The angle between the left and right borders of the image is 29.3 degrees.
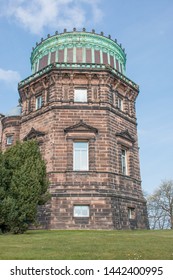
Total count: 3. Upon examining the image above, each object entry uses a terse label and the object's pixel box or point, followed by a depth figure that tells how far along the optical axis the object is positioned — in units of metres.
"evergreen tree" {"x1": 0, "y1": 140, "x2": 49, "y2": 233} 16.23
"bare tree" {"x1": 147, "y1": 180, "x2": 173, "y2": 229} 52.97
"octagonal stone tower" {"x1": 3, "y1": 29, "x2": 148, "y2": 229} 22.88
